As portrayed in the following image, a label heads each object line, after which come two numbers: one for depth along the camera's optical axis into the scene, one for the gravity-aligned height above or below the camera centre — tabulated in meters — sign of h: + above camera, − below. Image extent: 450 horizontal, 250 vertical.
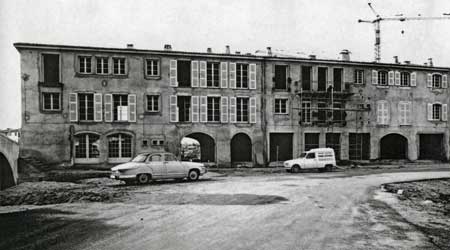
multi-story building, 24.38 +1.98
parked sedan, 16.16 -1.74
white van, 23.95 -2.06
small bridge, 16.69 -1.45
